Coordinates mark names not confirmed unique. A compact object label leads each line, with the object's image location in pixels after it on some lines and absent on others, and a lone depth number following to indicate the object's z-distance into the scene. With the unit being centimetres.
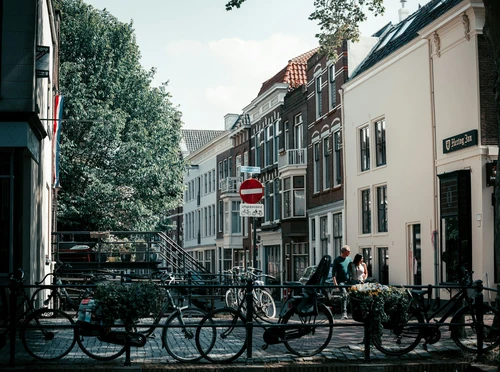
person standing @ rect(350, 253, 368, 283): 1906
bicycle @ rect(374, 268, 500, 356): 1153
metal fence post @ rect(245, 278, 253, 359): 1079
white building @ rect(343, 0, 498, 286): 2258
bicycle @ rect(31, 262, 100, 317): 1551
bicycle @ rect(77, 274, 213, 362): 1111
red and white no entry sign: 1653
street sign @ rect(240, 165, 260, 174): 1718
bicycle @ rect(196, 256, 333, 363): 1118
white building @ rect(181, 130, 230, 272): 6397
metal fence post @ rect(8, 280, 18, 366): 1059
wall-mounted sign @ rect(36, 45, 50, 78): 1747
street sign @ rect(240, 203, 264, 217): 1608
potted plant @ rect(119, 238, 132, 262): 3712
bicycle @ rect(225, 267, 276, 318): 1939
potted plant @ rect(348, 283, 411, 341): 1127
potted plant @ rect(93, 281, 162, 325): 1102
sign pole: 1527
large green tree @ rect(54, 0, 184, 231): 3603
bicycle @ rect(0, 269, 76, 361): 1086
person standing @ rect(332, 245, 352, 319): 1859
